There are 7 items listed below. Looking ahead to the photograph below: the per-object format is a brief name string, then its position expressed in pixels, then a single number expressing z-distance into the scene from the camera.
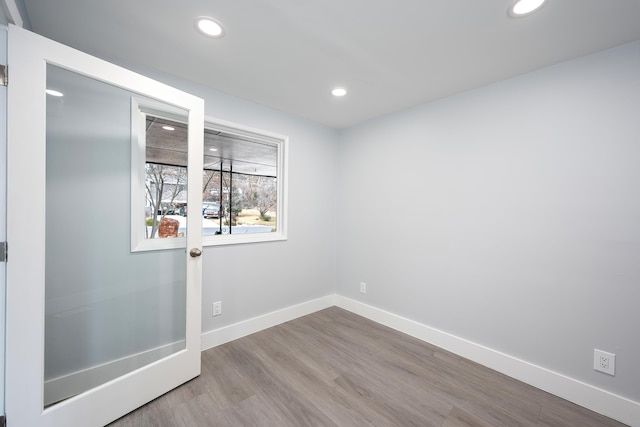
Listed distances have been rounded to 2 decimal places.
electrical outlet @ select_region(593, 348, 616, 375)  1.70
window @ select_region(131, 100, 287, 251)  1.86
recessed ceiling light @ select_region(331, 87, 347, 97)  2.38
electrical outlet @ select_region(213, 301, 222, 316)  2.46
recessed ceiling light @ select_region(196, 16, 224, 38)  1.52
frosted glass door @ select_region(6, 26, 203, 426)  1.24
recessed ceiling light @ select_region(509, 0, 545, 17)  1.33
